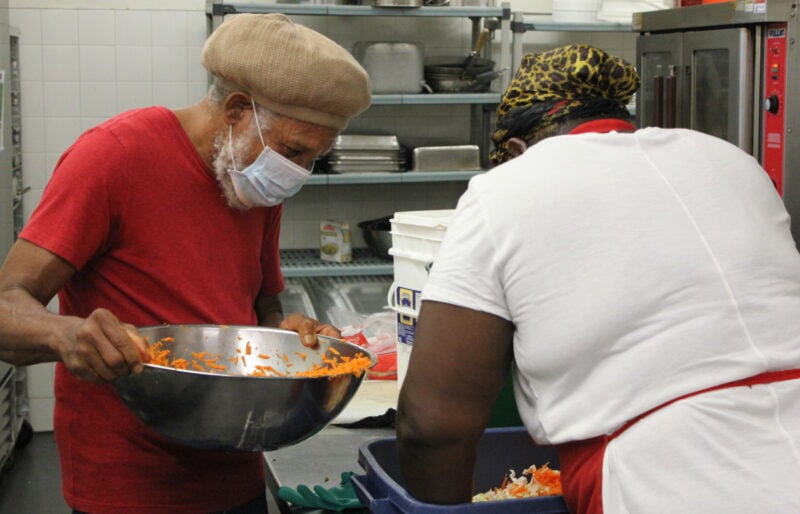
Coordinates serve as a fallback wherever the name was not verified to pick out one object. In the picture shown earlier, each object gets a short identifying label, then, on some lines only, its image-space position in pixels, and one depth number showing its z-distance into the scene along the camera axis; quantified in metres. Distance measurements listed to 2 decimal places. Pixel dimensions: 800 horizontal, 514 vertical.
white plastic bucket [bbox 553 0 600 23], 5.34
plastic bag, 2.87
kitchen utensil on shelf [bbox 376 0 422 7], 4.93
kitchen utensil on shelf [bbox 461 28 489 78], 5.08
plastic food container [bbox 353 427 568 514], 1.60
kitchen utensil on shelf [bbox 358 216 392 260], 5.20
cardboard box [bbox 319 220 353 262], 5.19
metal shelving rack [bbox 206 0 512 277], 4.86
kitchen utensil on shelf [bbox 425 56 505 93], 5.14
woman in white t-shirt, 1.40
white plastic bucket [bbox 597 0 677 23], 5.26
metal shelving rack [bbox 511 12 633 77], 5.22
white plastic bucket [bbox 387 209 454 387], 2.40
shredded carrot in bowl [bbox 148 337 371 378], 1.67
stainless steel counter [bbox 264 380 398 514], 2.10
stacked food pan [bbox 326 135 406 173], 5.03
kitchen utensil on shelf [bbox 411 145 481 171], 5.16
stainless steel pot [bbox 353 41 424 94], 5.04
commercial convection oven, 3.22
